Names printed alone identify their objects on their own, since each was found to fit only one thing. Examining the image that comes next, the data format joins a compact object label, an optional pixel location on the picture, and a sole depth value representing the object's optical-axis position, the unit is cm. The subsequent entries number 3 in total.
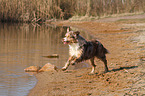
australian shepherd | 1234
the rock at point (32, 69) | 1445
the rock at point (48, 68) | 1445
